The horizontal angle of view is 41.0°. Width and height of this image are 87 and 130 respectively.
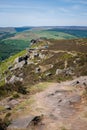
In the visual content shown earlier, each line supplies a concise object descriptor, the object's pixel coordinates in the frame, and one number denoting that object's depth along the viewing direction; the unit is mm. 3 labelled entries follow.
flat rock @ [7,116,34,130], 7794
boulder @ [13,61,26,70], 41681
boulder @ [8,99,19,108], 10234
